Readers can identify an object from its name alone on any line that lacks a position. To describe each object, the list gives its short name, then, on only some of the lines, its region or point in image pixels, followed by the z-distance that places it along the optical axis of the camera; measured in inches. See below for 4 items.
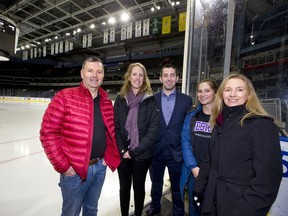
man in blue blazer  72.2
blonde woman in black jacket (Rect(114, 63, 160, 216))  65.2
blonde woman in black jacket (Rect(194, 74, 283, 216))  38.0
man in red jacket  51.8
